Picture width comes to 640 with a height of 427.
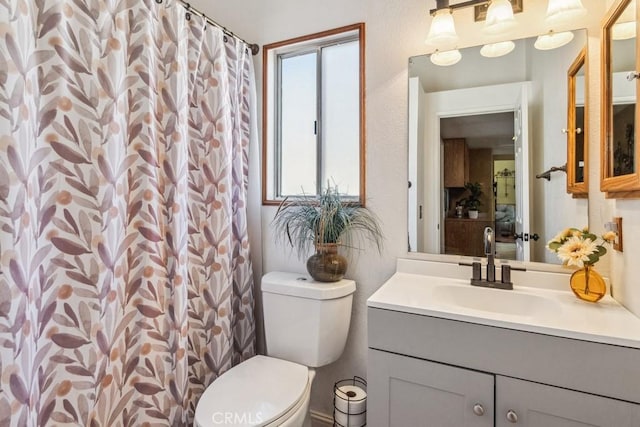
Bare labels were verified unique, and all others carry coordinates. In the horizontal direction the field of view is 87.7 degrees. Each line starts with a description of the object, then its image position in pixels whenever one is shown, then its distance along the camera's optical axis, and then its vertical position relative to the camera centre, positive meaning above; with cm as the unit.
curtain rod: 146 +90
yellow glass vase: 113 -28
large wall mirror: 134 +23
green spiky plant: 159 -8
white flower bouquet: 112 -15
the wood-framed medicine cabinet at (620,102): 97 +32
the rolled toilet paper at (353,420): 140 -90
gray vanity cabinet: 87 -51
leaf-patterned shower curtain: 95 -1
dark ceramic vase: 156 -27
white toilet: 120 -67
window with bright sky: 176 +51
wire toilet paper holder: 140 -85
